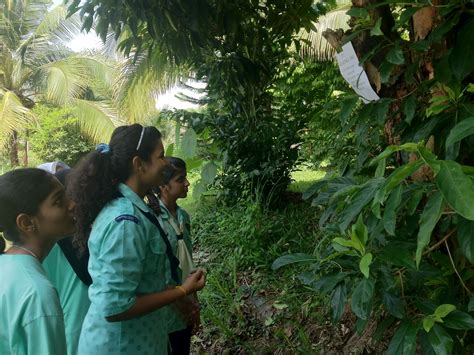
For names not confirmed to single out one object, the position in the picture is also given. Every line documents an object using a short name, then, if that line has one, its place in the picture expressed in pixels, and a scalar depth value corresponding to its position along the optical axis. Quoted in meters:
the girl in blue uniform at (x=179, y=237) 2.02
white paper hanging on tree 1.49
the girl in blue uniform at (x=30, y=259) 1.05
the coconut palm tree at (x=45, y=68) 11.05
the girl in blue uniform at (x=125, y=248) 1.43
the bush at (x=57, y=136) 11.69
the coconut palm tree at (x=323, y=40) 8.95
